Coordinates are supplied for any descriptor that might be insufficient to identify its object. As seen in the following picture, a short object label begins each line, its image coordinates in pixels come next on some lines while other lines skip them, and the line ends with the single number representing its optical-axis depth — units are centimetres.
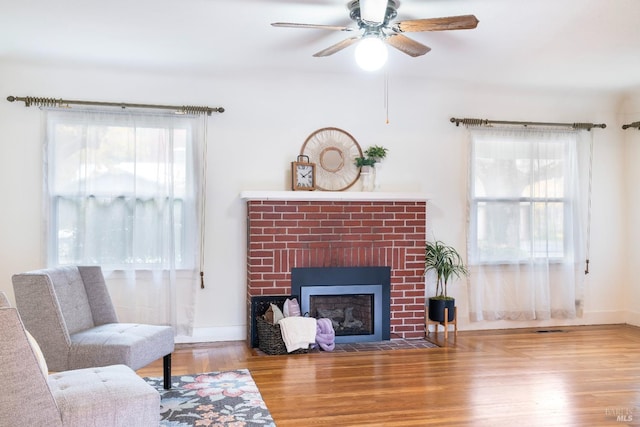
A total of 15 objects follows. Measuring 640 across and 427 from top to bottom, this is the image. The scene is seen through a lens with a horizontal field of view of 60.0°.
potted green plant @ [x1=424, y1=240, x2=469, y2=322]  513
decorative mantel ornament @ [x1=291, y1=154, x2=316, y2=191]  505
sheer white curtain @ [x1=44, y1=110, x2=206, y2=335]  471
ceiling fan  299
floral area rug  302
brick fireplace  488
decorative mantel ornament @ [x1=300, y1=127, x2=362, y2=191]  522
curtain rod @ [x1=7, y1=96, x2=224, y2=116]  465
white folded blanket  452
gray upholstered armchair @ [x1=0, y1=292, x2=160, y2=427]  185
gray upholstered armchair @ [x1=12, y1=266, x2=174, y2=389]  300
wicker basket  454
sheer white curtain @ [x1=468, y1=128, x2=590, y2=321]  556
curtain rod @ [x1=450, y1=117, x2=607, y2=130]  551
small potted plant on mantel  519
